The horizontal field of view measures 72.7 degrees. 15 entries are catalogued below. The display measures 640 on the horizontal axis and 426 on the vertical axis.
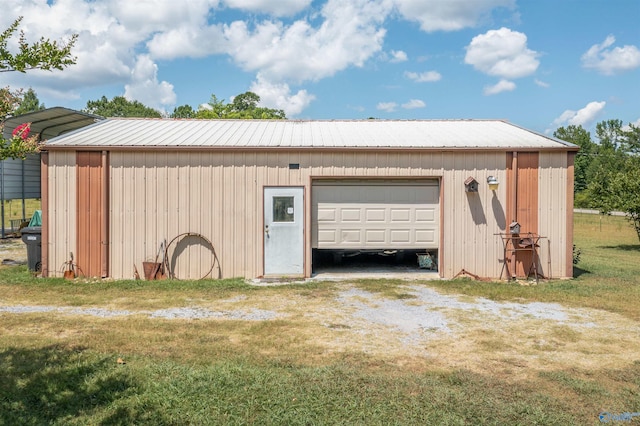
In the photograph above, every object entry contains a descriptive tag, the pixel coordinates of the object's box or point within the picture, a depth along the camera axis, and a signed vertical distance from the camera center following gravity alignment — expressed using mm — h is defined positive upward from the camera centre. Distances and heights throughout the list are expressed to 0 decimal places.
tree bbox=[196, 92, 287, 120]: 31234 +7457
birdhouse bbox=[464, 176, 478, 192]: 9008 +471
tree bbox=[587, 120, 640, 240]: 15391 +683
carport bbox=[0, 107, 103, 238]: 12608 +1747
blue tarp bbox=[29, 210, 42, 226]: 12875 -414
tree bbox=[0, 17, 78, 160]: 3307 +1117
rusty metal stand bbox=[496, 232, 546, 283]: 8938 -853
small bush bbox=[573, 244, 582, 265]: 10411 -1190
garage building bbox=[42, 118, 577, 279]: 8875 +95
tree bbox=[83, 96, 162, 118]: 60125 +13904
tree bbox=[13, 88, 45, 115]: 49050 +12272
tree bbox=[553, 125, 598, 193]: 47531 +7285
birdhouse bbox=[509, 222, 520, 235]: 8852 -417
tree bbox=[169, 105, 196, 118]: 50544 +11270
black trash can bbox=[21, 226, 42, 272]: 9047 -846
